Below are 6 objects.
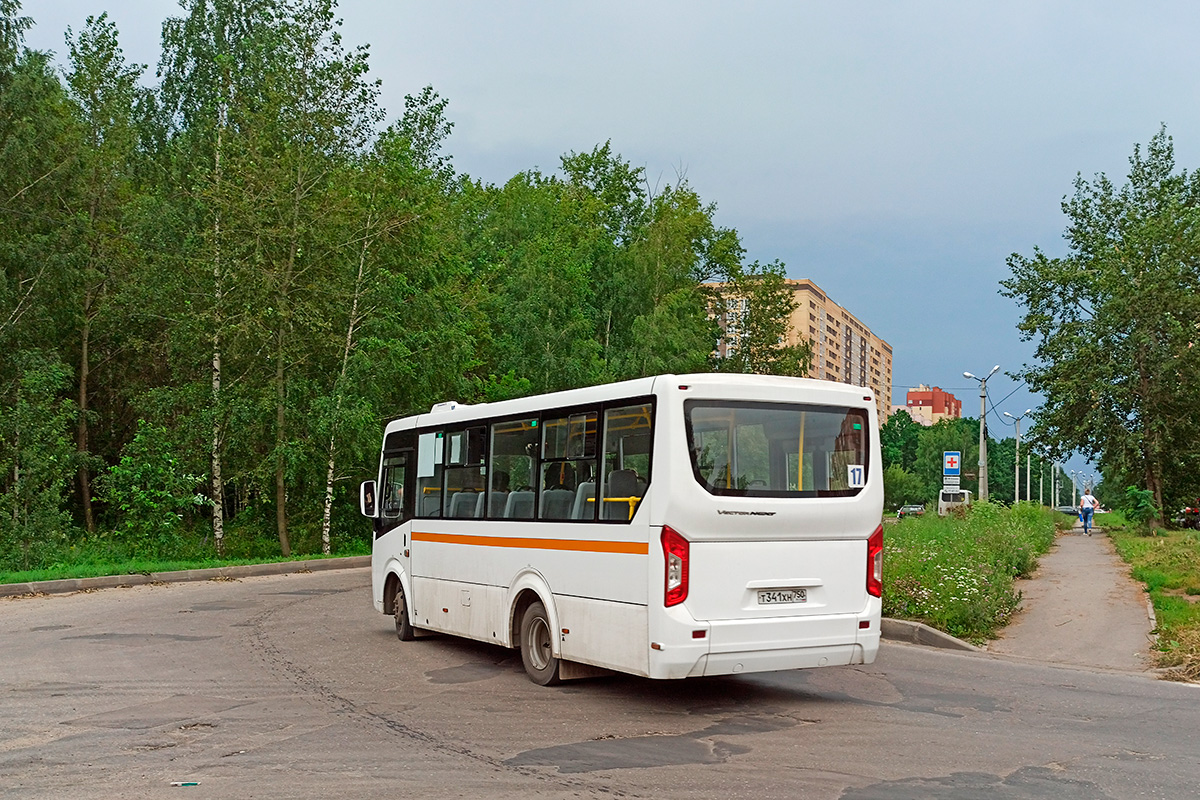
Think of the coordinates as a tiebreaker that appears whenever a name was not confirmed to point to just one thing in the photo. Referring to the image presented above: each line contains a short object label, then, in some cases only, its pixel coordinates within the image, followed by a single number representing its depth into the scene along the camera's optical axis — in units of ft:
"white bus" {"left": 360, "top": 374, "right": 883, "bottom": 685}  30.04
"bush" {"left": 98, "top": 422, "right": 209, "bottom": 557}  87.66
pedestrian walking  122.93
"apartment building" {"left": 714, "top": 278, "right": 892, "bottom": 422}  522.06
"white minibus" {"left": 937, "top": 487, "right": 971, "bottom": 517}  131.66
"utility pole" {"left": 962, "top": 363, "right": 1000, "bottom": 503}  157.24
